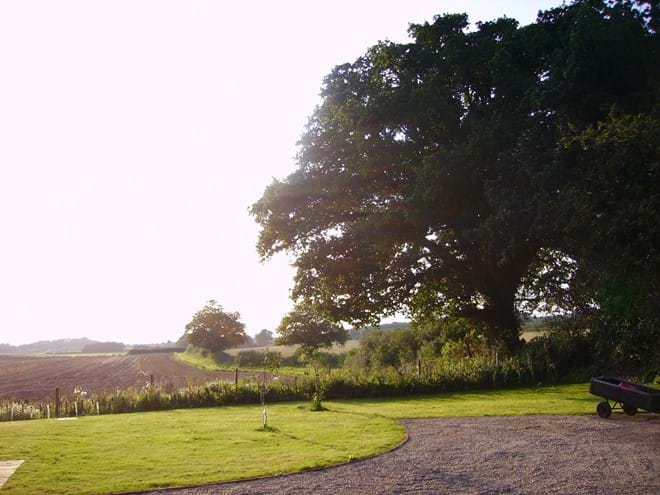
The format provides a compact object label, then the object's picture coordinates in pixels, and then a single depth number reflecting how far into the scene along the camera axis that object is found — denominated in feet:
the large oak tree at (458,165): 73.31
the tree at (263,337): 555.69
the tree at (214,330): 269.23
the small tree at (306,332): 185.79
